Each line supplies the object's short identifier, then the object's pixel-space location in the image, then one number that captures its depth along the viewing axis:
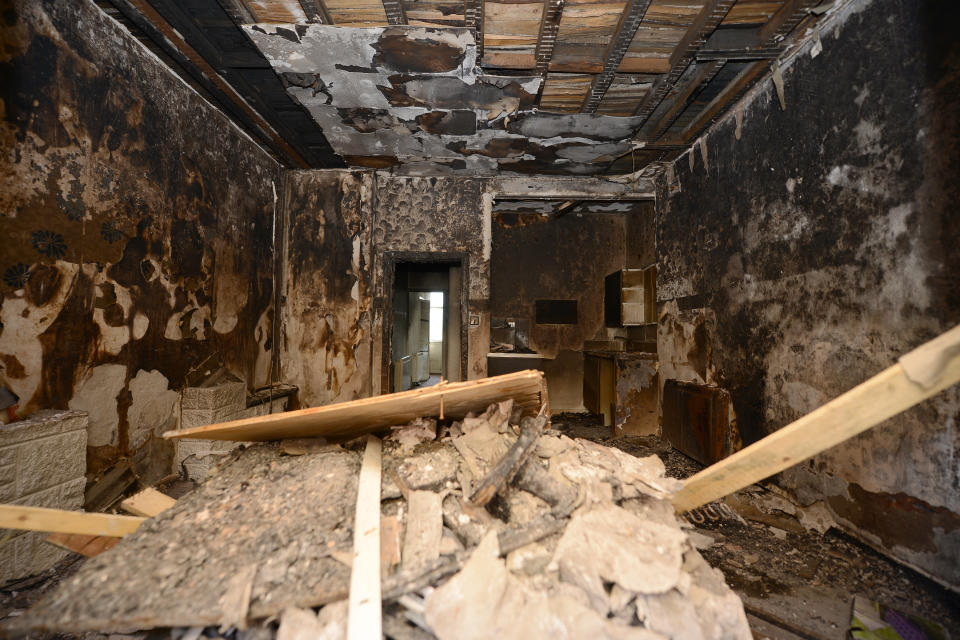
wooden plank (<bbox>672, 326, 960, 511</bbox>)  0.90
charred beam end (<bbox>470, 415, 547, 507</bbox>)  1.38
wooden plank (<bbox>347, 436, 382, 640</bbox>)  0.95
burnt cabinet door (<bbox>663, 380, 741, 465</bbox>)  3.32
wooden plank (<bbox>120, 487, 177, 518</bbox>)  1.42
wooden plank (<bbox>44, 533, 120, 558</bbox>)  1.37
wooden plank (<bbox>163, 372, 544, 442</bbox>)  1.49
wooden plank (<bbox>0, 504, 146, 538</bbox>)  1.17
